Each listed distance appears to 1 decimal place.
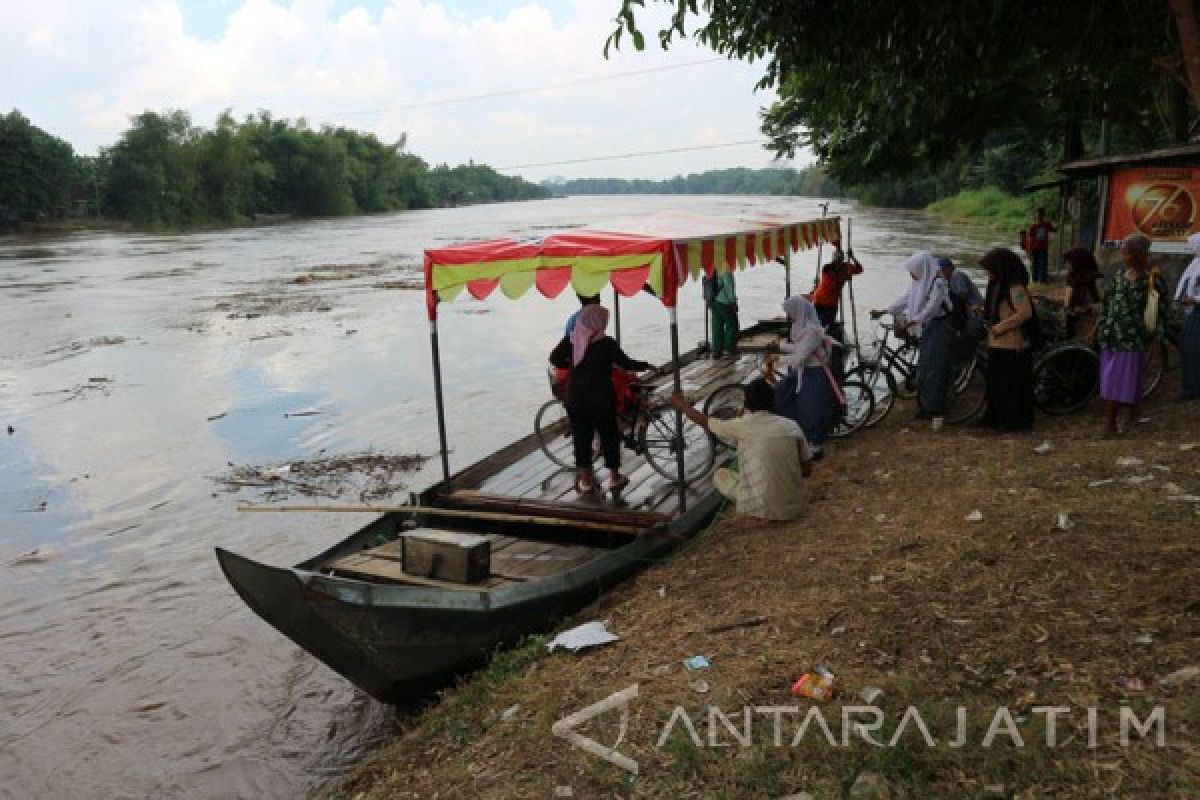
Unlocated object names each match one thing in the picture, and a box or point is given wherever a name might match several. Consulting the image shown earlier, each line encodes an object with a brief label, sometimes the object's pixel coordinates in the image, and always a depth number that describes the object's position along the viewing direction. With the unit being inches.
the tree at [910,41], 213.8
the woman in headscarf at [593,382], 259.4
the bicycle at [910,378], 334.6
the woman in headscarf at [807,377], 289.4
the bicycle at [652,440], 296.5
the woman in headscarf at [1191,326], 290.8
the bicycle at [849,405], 335.8
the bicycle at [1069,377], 313.1
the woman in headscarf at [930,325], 310.8
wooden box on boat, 225.1
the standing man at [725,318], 464.8
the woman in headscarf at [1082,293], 334.0
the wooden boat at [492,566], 198.2
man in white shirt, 235.5
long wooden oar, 251.1
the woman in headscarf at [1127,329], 271.7
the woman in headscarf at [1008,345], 284.5
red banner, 414.6
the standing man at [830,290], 408.2
